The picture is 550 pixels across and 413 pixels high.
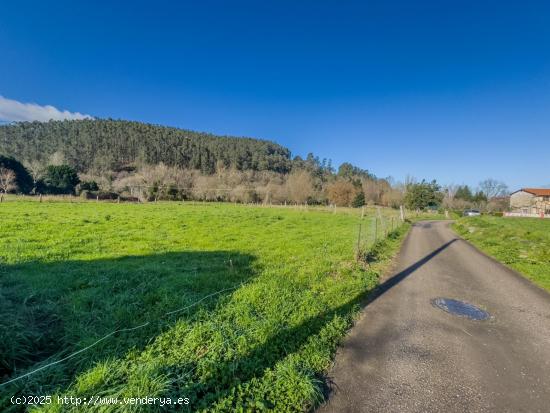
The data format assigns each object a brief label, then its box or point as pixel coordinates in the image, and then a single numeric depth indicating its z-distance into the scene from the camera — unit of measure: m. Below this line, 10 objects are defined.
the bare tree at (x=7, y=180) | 38.34
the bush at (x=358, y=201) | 62.28
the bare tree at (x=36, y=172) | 45.61
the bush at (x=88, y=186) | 47.68
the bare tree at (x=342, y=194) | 61.94
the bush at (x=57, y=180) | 45.81
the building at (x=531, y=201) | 60.47
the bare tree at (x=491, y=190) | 78.00
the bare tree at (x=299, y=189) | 65.88
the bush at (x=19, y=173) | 41.12
